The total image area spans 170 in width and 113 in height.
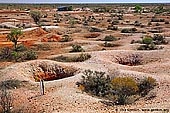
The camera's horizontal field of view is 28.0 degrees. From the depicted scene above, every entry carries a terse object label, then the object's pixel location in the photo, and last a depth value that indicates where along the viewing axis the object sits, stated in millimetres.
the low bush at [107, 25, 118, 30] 42825
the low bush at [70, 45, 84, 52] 26455
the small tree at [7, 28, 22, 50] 29250
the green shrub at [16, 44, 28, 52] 28302
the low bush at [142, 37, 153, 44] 28870
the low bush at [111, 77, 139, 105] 14859
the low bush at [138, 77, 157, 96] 15828
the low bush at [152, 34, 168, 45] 29953
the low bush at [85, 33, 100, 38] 36897
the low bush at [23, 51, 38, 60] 24000
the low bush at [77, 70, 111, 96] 15945
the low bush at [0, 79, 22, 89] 16533
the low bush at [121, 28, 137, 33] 39562
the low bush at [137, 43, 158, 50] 26625
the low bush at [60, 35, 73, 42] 32931
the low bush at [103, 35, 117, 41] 32844
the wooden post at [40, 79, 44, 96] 15486
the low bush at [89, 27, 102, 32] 41138
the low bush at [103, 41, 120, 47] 29359
